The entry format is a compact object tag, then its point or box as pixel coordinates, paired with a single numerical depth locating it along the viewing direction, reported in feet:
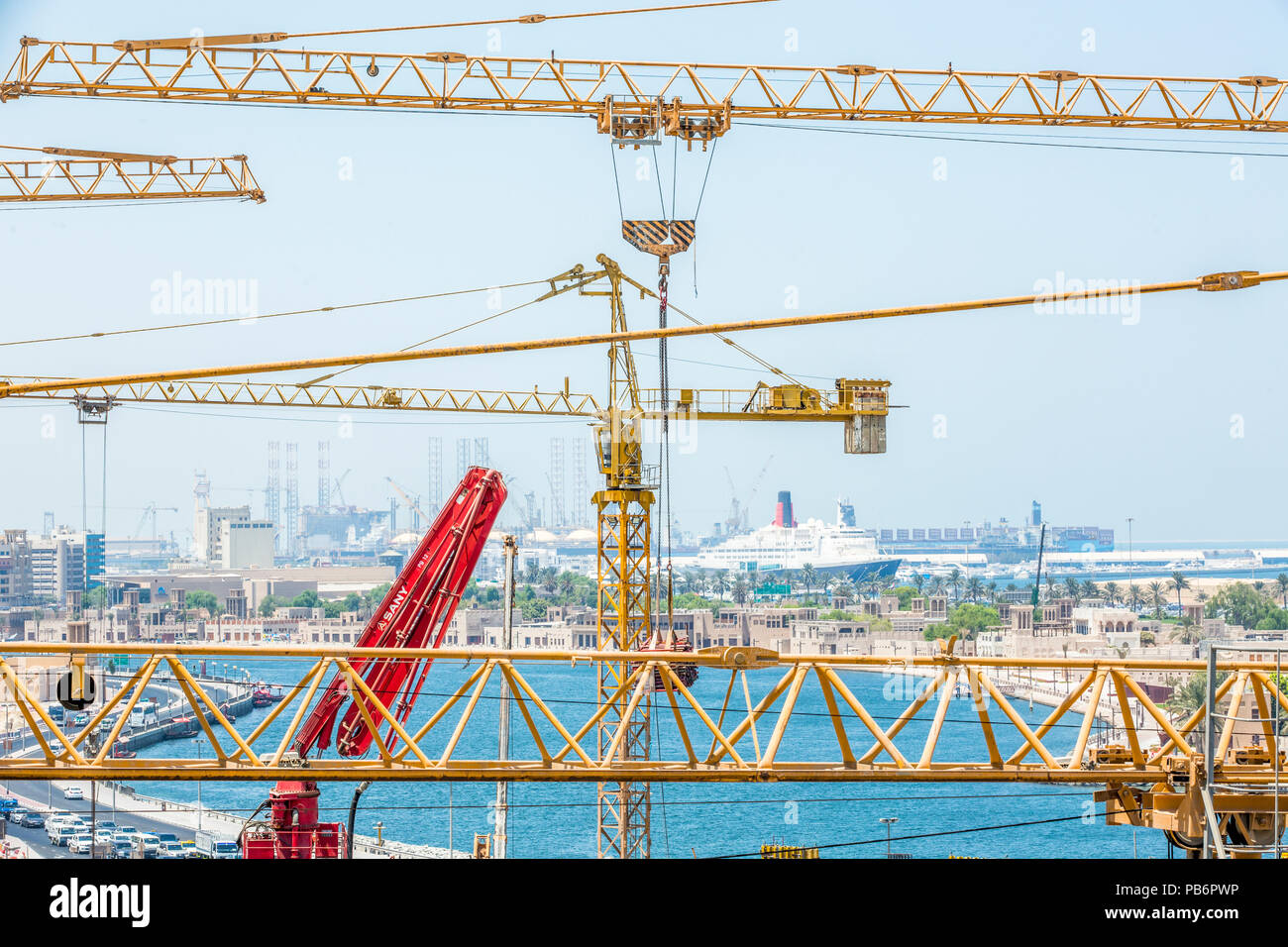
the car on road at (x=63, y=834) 187.62
